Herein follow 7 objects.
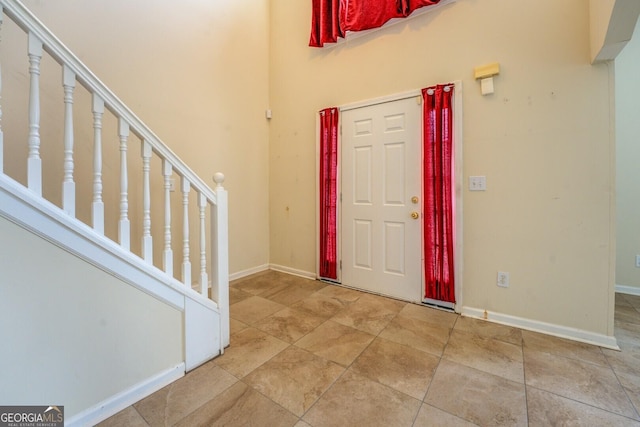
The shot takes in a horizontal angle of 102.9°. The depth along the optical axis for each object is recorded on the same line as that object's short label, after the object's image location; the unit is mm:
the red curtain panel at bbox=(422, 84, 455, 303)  2350
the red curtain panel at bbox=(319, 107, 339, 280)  3070
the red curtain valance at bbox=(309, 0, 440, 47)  2557
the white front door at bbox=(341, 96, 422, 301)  2600
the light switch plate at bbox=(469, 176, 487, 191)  2256
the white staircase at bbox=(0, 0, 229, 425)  1065
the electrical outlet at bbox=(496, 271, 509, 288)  2203
